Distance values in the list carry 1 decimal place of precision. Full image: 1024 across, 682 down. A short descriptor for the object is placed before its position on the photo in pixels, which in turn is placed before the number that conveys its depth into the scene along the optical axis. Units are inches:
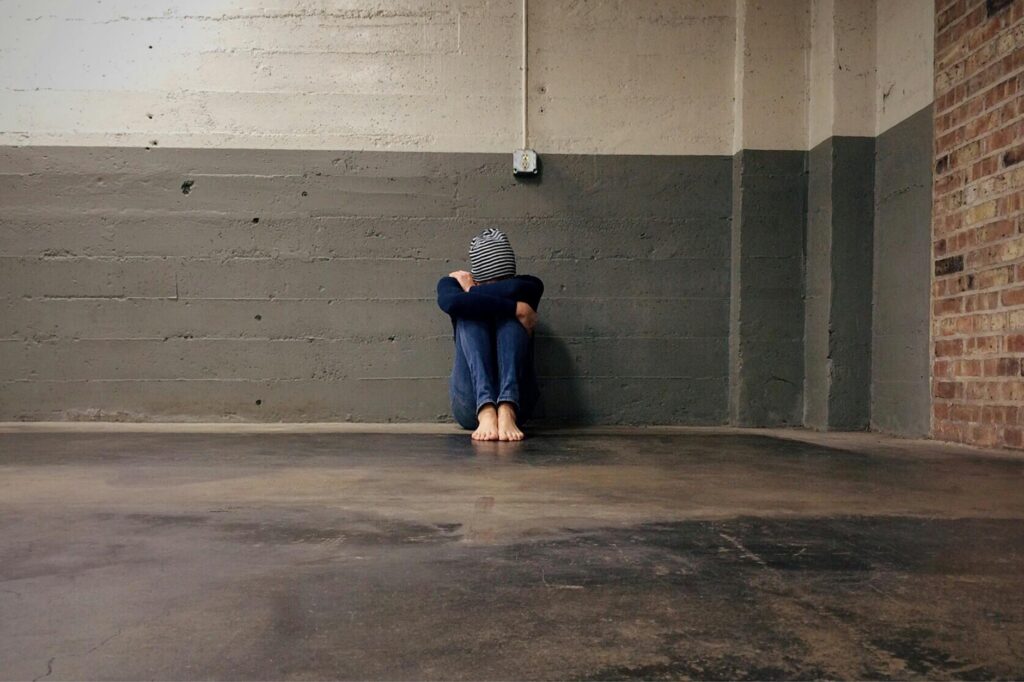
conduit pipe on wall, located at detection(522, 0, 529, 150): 170.7
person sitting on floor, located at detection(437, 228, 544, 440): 135.9
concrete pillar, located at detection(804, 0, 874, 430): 158.1
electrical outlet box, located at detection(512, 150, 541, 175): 169.6
